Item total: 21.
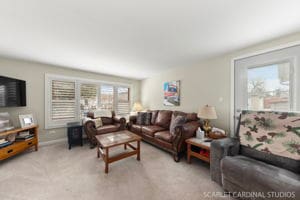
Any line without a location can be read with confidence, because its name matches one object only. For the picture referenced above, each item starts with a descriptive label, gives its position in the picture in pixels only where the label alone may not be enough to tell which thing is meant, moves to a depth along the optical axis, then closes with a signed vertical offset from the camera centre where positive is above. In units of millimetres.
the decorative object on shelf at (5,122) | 2376 -481
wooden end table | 2035 -816
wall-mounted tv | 2446 +140
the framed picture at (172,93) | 3668 +186
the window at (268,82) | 1877 +313
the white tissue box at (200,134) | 2344 -684
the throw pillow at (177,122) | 2483 -483
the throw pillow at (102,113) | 3591 -450
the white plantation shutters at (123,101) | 4699 -89
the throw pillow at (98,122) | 3278 -658
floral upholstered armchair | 1193 -733
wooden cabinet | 2199 -949
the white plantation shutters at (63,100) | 3393 -55
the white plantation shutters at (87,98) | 3836 +23
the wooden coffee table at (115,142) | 2023 -778
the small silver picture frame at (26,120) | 2639 -493
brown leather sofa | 2377 -781
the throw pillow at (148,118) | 3706 -604
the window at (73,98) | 3318 +22
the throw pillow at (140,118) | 3727 -607
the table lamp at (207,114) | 2410 -307
